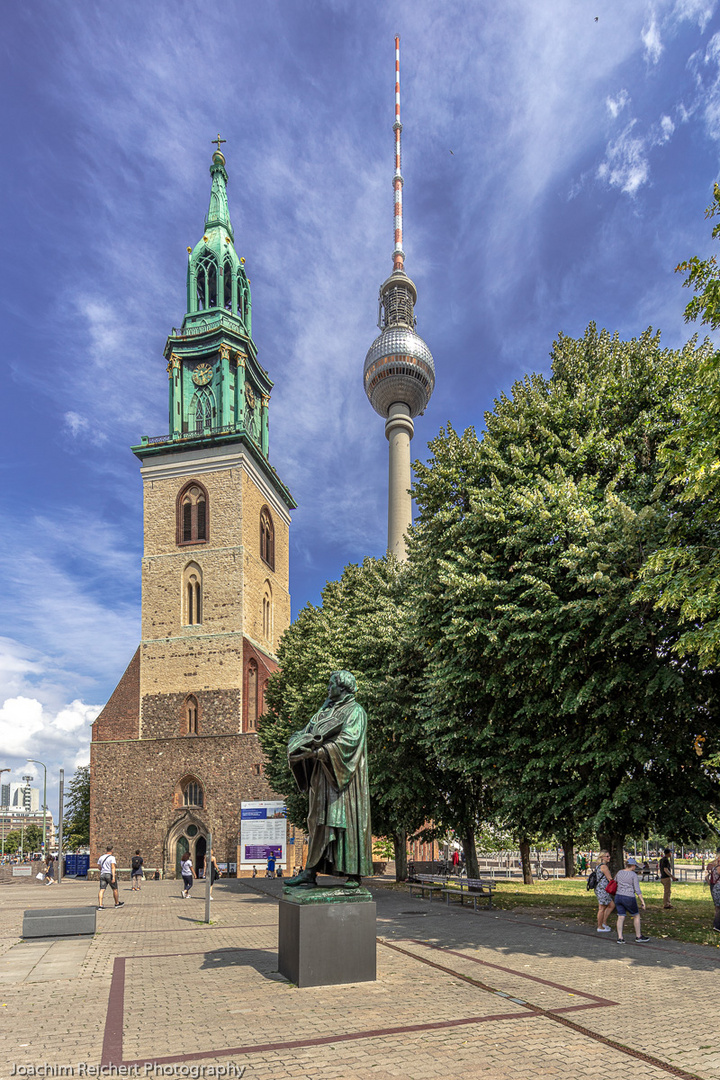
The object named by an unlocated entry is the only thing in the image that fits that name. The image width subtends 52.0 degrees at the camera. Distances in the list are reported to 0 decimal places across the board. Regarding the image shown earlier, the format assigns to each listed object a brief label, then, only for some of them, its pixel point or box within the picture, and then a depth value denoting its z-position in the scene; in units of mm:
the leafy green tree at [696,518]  10445
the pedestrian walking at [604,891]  12266
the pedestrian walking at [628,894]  11258
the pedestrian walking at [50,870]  36191
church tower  40281
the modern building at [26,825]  158025
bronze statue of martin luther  8641
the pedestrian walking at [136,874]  25956
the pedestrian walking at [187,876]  23141
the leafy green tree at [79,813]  61562
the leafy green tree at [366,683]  20250
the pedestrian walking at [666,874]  16859
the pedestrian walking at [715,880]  12211
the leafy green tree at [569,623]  12555
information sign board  34469
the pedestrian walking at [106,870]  19020
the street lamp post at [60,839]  35750
